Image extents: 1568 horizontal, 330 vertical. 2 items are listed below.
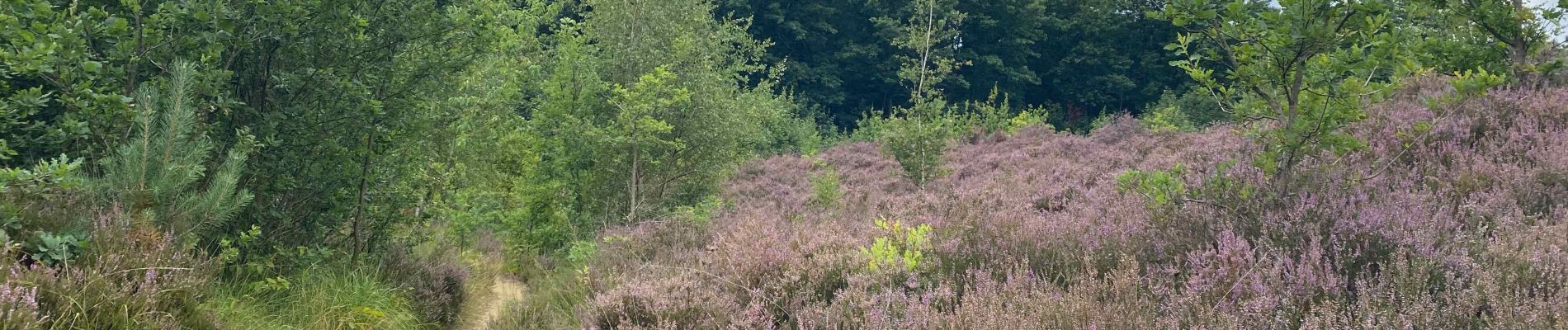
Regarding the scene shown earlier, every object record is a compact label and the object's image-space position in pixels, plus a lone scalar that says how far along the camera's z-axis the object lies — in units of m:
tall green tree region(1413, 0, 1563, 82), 6.83
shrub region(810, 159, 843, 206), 10.26
